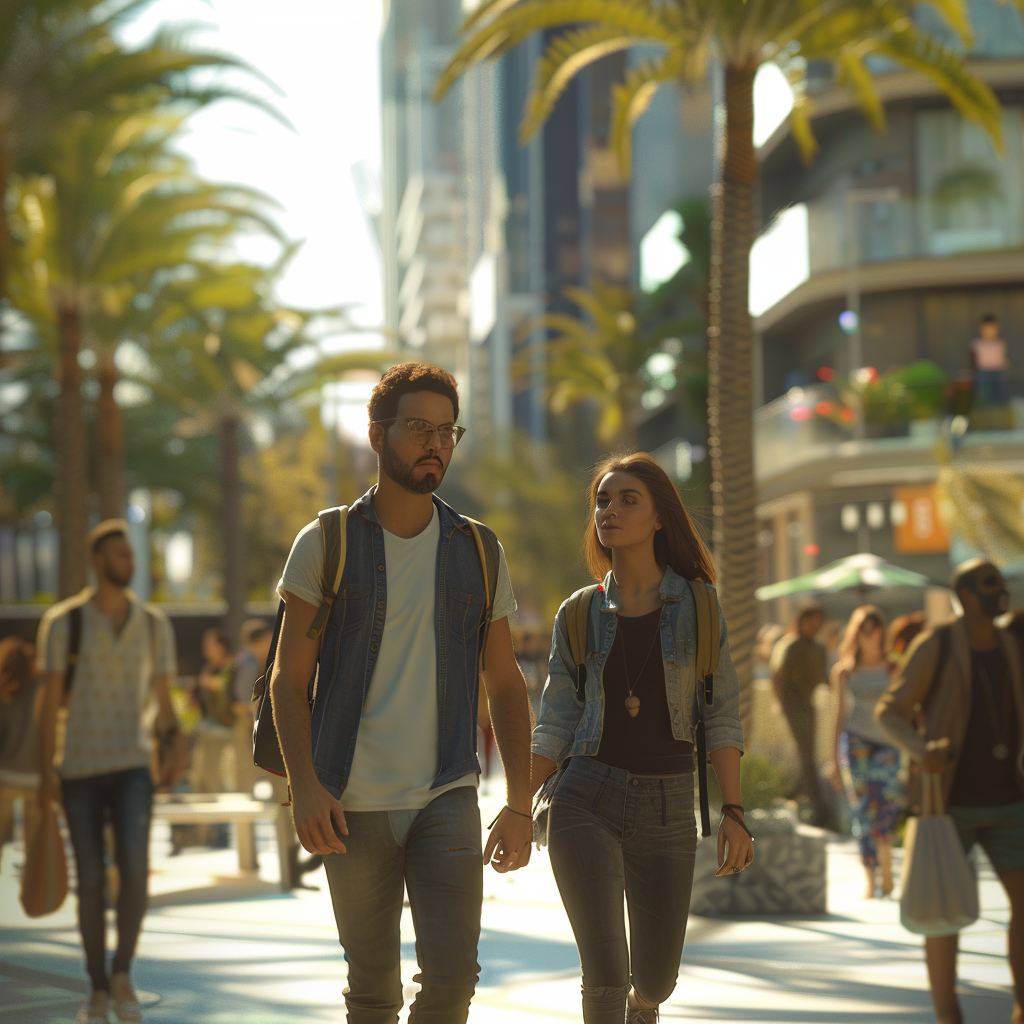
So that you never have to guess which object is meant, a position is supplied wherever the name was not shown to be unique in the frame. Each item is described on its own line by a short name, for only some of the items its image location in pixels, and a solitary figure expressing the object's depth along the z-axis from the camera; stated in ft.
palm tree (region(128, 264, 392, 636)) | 97.04
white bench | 36.37
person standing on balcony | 102.42
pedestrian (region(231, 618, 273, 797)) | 44.14
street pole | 113.39
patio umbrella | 67.46
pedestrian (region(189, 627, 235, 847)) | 45.52
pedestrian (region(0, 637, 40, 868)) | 33.50
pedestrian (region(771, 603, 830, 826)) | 45.88
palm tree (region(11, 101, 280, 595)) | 74.02
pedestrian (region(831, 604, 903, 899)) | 35.19
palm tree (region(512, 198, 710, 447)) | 135.13
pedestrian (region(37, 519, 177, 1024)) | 21.52
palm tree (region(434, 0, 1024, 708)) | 43.80
